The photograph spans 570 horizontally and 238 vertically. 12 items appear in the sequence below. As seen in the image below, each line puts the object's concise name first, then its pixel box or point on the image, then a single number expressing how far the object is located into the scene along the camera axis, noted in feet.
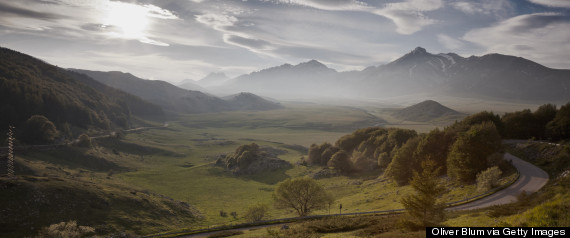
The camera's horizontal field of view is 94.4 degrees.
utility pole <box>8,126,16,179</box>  247.93
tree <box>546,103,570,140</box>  260.93
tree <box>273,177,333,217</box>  197.88
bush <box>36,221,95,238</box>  124.57
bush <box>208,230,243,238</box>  149.85
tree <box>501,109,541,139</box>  298.97
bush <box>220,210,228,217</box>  242.99
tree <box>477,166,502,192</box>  162.07
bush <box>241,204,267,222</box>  197.98
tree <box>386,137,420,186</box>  244.01
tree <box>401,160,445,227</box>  97.35
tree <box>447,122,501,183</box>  190.19
